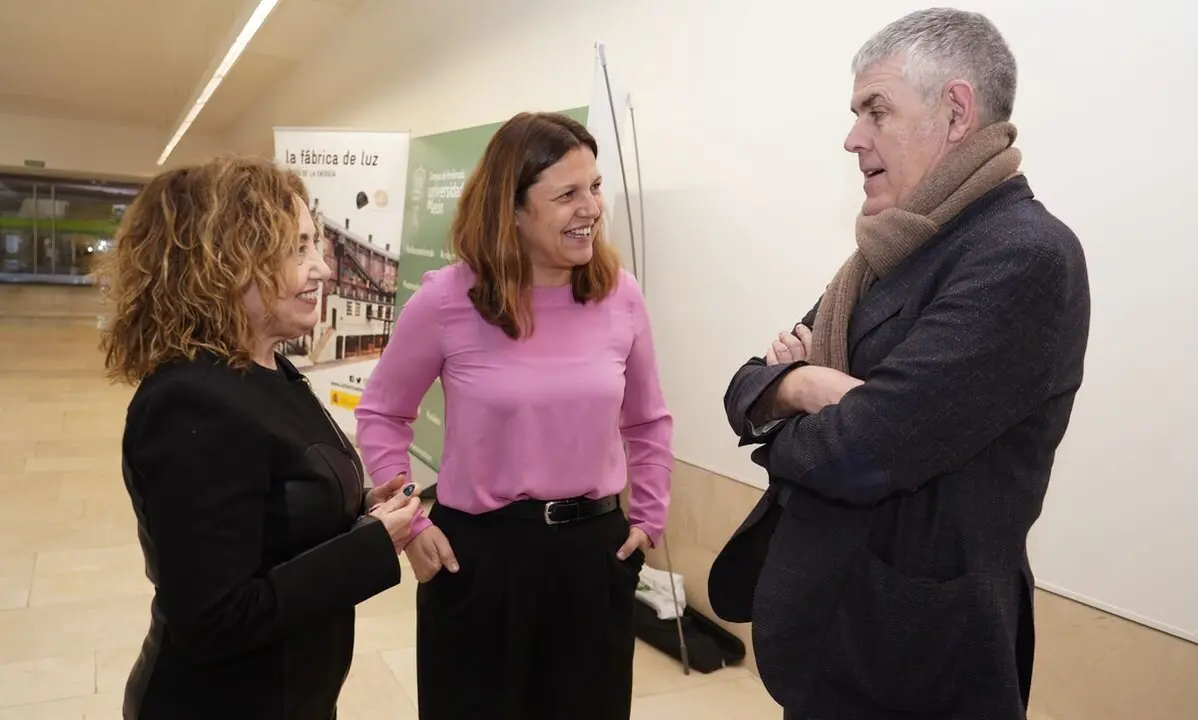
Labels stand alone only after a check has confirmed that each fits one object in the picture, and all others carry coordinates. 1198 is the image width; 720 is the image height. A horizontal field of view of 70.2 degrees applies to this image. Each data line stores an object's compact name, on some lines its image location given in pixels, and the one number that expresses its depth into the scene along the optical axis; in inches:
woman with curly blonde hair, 47.0
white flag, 132.1
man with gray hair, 43.5
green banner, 183.6
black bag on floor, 128.3
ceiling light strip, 239.5
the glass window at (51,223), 673.0
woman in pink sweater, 70.5
